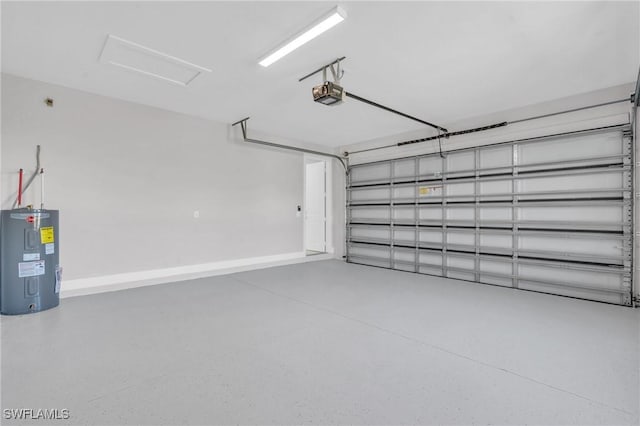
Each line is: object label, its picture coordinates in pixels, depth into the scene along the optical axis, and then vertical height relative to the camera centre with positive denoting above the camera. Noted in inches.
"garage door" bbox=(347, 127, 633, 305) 150.9 -1.4
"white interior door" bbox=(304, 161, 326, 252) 301.0 +5.5
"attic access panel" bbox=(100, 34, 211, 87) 116.0 +65.0
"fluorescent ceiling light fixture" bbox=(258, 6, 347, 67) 95.3 +63.5
